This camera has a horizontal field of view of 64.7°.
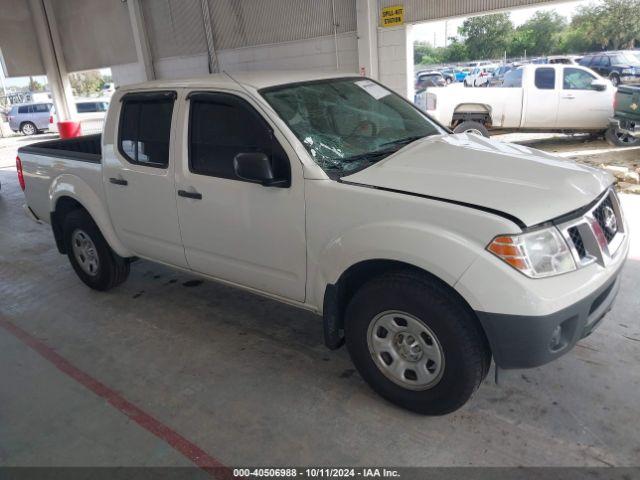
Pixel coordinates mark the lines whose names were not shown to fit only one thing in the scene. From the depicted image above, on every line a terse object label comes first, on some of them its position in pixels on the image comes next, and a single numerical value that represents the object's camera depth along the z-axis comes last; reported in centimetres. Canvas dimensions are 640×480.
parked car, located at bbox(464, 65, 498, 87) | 2456
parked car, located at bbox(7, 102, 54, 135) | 2331
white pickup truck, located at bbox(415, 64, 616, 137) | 1016
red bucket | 1552
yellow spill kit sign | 909
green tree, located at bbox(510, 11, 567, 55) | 4708
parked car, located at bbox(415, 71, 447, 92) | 2186
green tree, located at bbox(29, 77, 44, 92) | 6312
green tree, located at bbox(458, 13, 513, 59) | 4719
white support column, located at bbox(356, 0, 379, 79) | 928
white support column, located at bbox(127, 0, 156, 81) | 1363
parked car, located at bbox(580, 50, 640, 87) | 2033
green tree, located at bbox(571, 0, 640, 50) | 3956
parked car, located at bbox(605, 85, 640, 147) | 898
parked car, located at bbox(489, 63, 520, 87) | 2279
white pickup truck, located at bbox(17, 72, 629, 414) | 230
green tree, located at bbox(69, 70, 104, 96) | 6038
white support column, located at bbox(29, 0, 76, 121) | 1694
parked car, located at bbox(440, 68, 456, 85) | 2785
